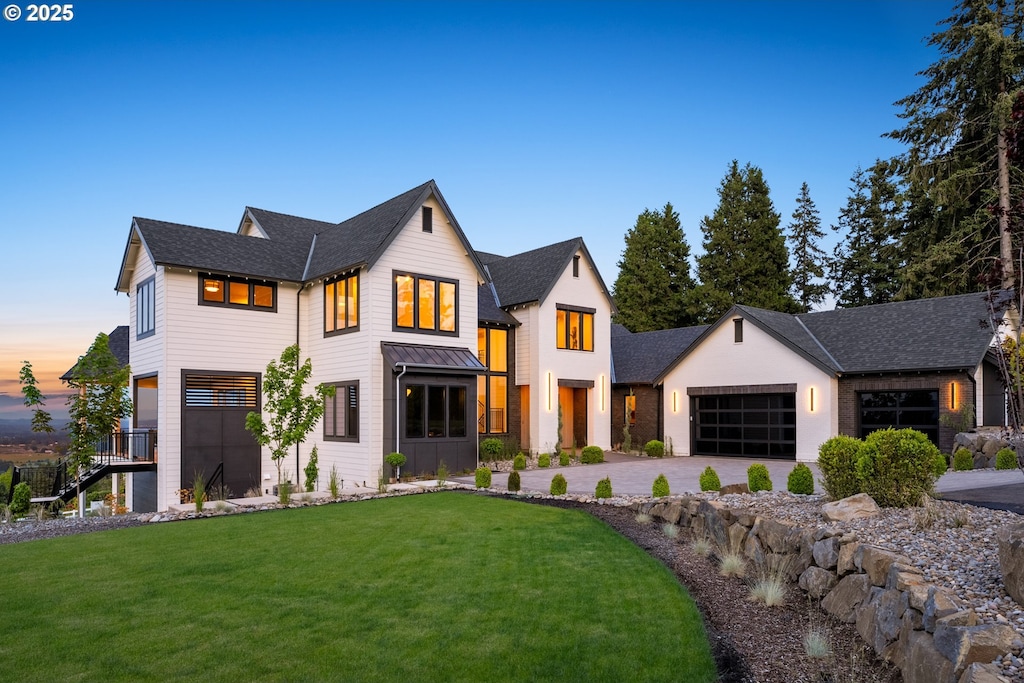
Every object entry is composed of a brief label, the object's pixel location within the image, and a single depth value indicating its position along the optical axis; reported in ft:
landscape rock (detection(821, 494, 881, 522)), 29.40
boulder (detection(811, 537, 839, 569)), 25.98
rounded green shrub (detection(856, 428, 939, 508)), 31.17
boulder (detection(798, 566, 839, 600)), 25.72
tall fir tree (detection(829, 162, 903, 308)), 145.28
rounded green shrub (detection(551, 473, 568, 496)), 50.14
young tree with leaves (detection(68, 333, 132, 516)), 60.44
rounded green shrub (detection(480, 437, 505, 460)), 77.56
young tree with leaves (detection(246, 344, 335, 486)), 55.83
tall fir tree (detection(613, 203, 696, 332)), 169.68
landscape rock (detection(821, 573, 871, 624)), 22.91
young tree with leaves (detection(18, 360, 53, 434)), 59.41
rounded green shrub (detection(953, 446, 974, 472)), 58.18
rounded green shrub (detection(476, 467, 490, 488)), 55.45
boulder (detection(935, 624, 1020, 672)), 15.21
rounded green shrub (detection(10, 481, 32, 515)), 59.62
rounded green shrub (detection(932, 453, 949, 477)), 32.13
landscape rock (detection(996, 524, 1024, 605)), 18.16
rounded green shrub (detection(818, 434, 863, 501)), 32.83
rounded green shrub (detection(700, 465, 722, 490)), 44.93
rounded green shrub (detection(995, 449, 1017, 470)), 55.72
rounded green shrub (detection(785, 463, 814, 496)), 39.55
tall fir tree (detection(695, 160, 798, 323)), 162.20
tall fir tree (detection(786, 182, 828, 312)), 169.17
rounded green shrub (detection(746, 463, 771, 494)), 43.29
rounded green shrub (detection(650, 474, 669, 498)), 45.01
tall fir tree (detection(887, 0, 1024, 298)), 93.56
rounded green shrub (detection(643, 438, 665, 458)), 86.02
